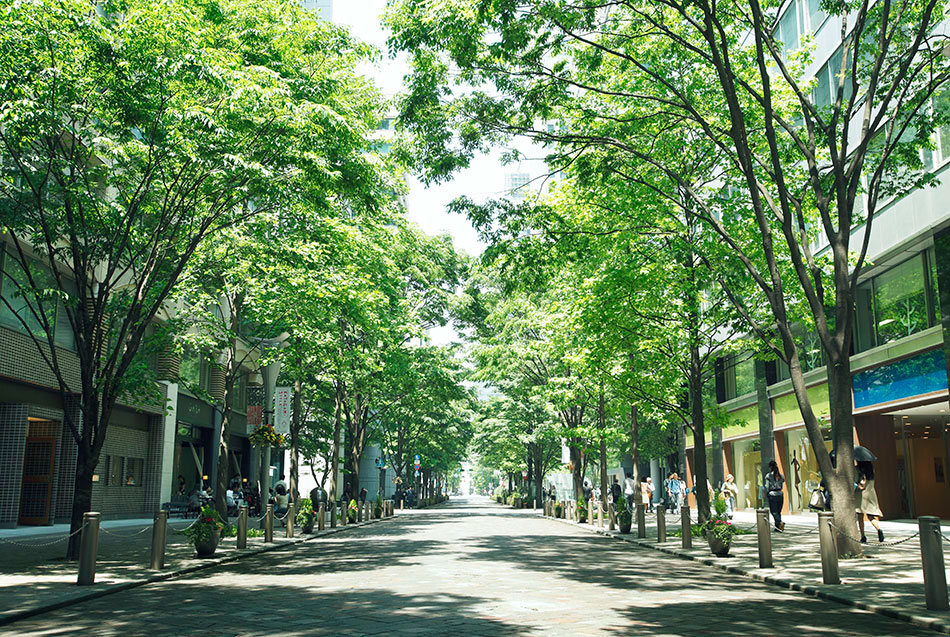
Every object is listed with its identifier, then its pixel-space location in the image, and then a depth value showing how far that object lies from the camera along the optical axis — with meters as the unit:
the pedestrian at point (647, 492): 39.69
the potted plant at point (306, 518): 26.50
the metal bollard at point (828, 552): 11.98
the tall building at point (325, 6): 82.00
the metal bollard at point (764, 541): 14.36
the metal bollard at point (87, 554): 12.25
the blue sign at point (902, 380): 22.12
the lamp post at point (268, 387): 25.30
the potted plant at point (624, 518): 25.88
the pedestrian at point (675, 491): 38.53
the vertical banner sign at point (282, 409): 26.31
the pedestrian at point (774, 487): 21.69
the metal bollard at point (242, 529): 19.25
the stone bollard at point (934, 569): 9.27
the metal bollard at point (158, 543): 14.51
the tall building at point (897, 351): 21.89
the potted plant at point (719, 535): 16.70
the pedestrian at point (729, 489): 29.90
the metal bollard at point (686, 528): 18.95
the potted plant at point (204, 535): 16.80
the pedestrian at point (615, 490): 37.33
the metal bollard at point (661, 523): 20.86
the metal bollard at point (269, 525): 21.76
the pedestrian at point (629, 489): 36.50
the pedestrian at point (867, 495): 17.69
